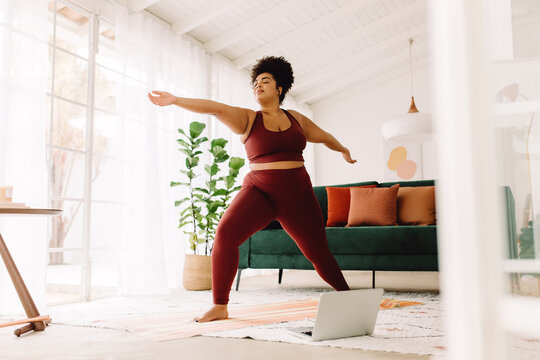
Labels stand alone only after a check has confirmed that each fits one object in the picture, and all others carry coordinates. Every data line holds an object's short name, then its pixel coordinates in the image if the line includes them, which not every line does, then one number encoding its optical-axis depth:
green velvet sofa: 3.01
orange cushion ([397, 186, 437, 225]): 3.50
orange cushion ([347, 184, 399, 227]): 3.55
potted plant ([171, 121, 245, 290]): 3.78
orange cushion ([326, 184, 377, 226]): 3.84
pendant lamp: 4.60
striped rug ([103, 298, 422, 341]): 1.82
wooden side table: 1.89
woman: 2.02
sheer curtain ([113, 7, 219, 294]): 3.62
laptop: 1.53
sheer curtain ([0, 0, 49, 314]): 2.60
